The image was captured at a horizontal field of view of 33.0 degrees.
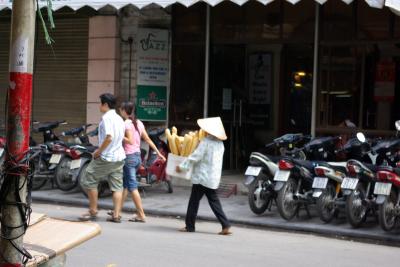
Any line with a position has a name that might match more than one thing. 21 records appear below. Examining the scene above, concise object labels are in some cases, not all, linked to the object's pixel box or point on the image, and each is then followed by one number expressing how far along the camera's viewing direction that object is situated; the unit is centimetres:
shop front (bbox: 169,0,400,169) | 1238
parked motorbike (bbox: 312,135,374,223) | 984
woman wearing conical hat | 902
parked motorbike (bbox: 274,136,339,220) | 998
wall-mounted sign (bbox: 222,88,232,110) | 1452
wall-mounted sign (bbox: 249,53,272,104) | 1479
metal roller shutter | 1469
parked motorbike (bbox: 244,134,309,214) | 1032
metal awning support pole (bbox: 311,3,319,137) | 1265
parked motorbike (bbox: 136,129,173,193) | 1223
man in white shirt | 938
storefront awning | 1118
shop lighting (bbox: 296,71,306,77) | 1424
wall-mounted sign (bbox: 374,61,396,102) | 1235
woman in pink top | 990
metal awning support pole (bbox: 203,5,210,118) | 1375
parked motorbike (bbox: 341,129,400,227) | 948
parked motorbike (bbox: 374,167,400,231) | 915
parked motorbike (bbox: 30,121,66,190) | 1255
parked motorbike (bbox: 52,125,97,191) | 1206
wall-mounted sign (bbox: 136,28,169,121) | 1379
